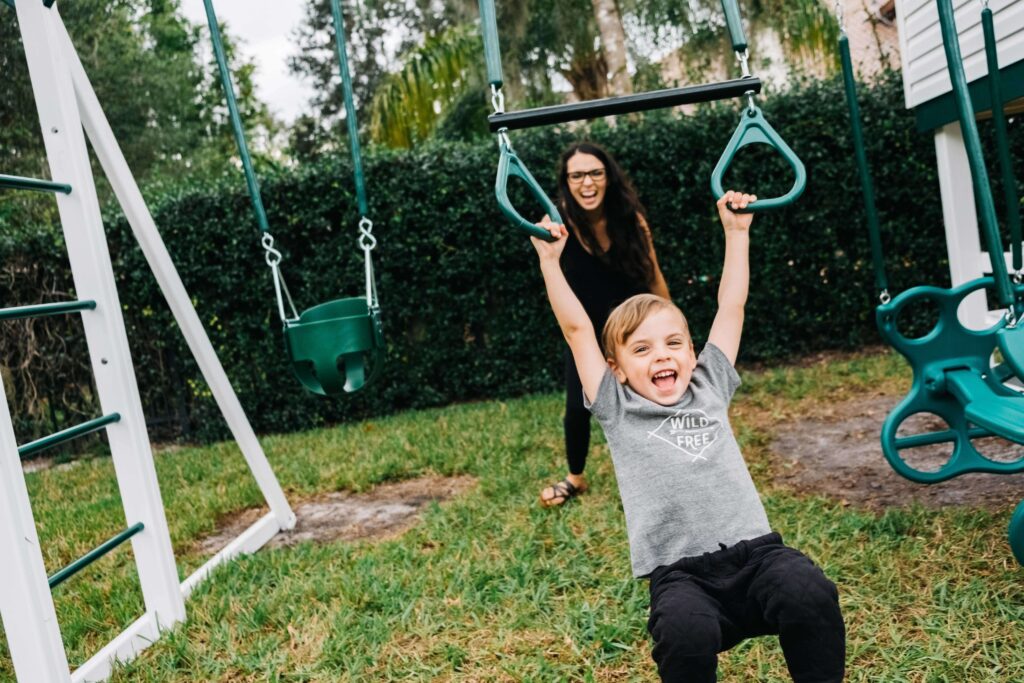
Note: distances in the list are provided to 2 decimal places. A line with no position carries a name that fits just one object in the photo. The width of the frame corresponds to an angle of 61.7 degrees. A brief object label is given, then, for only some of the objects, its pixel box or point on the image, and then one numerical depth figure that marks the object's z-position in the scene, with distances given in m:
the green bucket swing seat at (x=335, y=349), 3.29
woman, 3.59
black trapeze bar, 2.12
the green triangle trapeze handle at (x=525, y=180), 1.95
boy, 1.73
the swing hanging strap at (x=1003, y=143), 2.57
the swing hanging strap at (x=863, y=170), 3.15
